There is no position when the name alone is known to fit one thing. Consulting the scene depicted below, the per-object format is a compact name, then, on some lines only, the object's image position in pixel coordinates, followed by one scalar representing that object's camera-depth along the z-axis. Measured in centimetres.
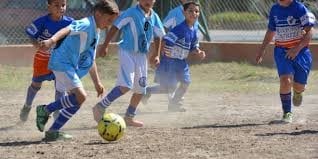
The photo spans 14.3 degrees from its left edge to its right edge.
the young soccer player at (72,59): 1161
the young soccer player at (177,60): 1617
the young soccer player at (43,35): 1367
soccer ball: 1141
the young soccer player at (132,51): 1337
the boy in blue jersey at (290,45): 1376
